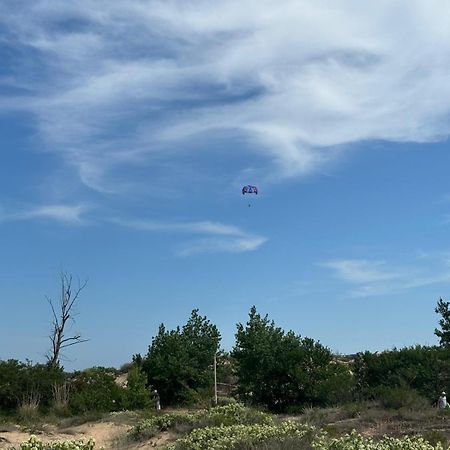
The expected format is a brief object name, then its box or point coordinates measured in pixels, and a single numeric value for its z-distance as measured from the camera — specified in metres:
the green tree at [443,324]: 29.27
